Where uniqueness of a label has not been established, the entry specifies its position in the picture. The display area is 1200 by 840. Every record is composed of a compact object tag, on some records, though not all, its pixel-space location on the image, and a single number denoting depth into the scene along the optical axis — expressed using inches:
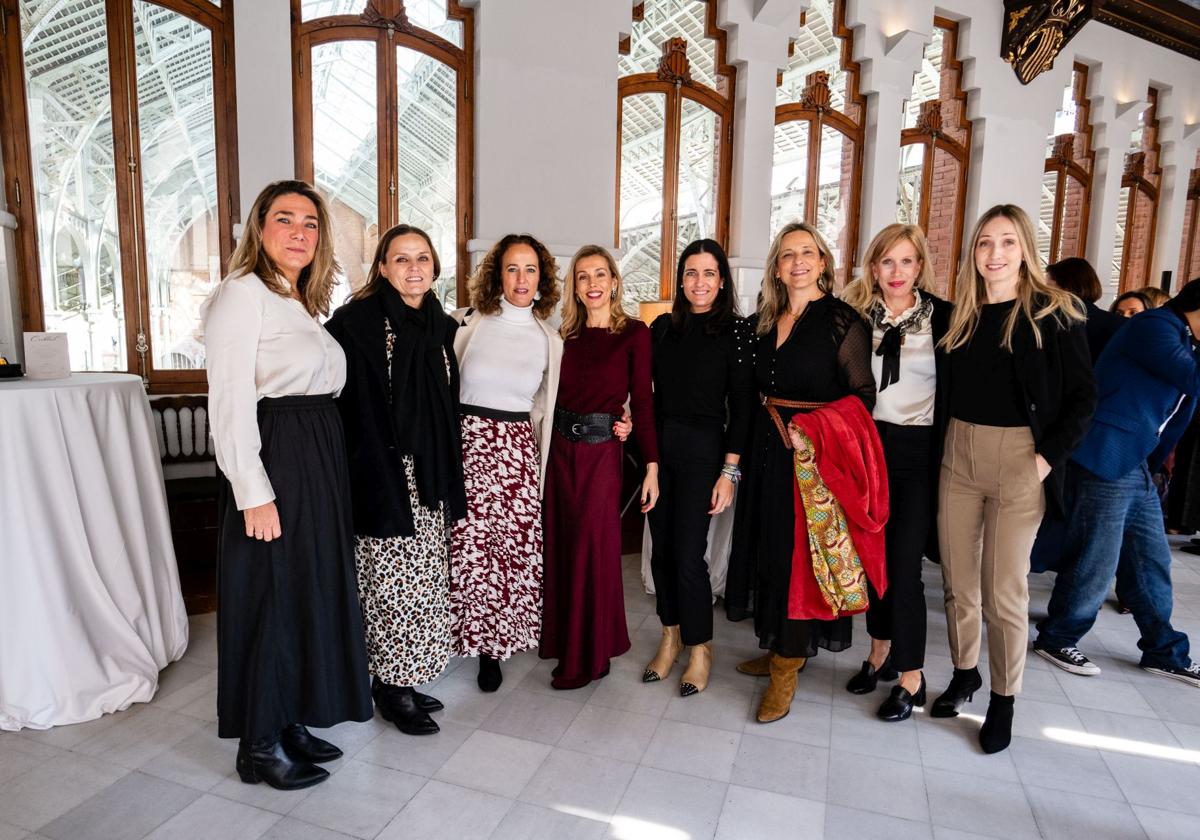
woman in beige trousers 84.6
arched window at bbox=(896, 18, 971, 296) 269.6
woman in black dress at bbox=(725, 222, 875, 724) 92.8
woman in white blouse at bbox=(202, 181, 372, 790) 73.3
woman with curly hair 100.0
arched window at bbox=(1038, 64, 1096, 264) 306.8
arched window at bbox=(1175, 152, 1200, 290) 358.6
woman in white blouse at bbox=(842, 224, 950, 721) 93.9
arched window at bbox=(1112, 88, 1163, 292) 336.5
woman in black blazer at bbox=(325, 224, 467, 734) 86.4
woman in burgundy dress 101.7
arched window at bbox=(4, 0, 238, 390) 146.2
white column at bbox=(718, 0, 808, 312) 218.5
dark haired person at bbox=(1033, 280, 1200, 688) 108.0
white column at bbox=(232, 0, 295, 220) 159.8
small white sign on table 103.2
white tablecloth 91.1
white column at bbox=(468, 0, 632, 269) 184.2
